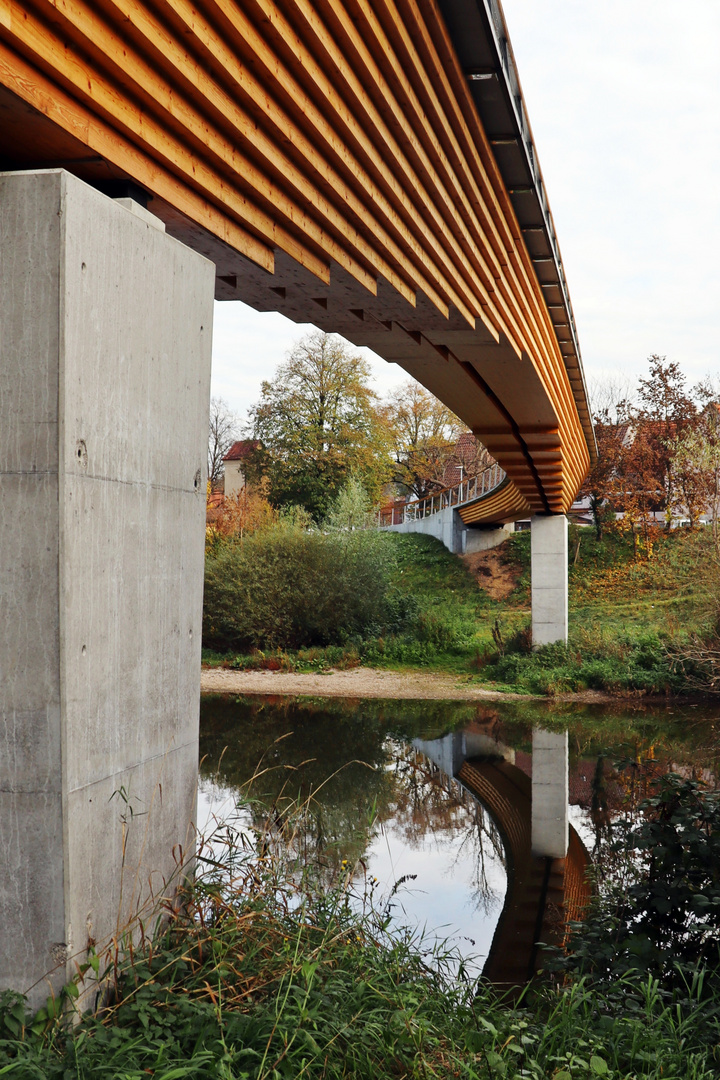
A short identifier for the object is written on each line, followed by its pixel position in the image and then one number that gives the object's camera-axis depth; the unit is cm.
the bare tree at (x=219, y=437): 5009
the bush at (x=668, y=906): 387
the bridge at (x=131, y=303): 233
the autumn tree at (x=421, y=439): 3978
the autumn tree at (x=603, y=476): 2584
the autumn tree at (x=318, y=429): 3244
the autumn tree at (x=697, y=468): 2000
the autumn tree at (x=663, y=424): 2527
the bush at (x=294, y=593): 1955
